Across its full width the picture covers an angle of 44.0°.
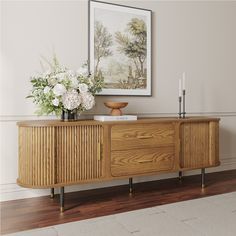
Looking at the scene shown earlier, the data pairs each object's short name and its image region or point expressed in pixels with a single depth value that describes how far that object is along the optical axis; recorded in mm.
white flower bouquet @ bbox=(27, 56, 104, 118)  2123
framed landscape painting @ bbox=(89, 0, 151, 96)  2637
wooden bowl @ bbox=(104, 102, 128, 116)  2447
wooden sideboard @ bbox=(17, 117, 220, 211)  2053
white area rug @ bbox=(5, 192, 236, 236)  1747
